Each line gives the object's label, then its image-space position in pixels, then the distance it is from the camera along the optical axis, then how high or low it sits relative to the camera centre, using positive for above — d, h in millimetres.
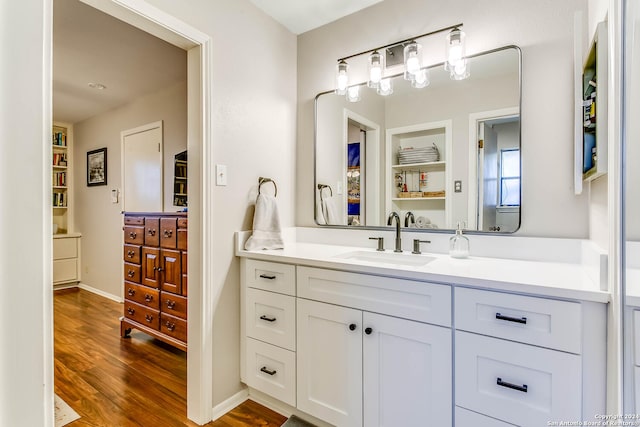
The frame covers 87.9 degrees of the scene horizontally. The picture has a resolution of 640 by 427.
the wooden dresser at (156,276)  2389 -508
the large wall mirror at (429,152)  1670 +338
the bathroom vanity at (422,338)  1069 -505
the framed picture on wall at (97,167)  4211 +564
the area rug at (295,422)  1679 -1088
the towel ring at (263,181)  2076 +189
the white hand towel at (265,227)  1914 -99
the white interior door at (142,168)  3482 +462
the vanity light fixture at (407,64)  1734 +836
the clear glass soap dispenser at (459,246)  1678 -183
